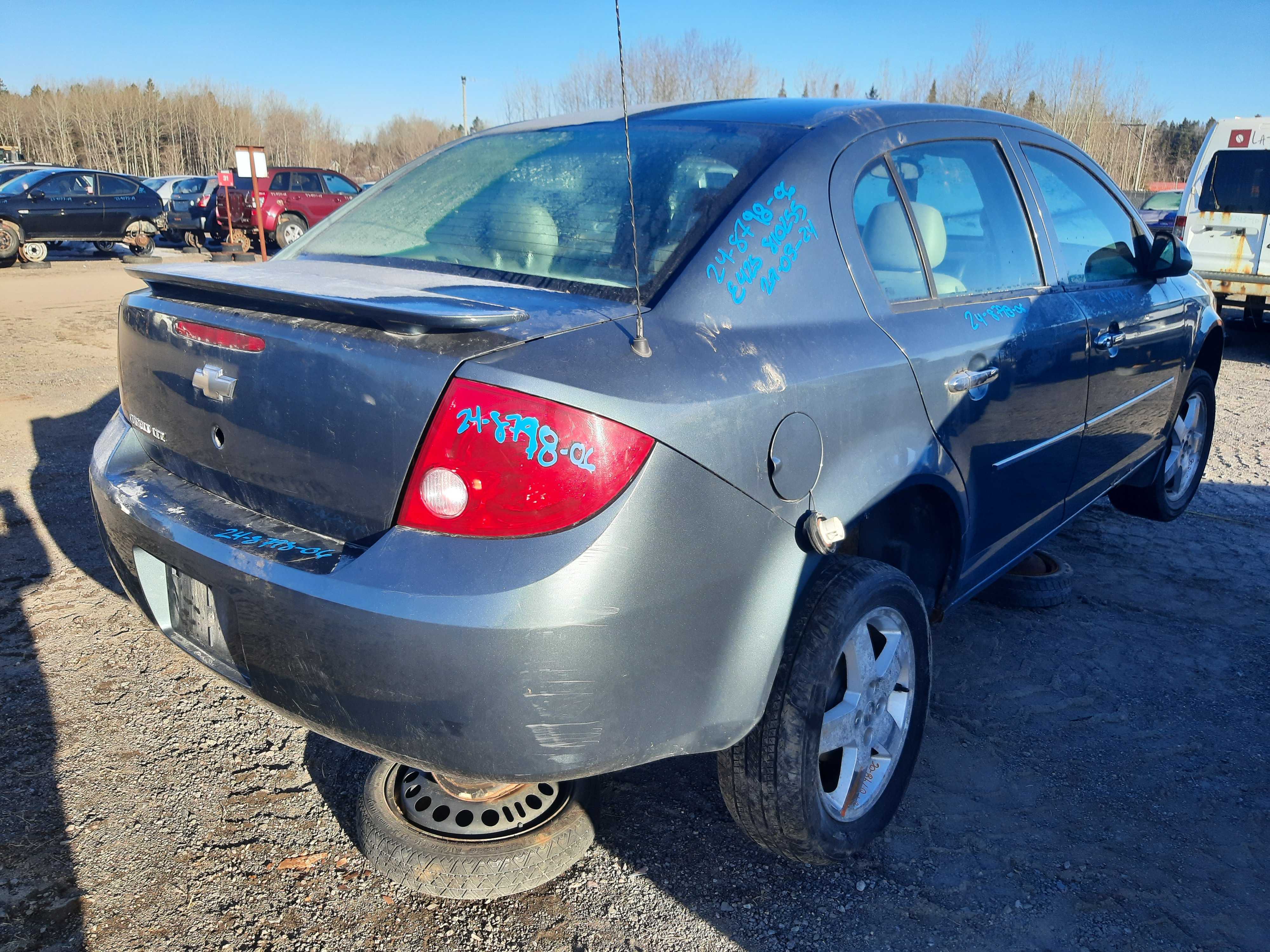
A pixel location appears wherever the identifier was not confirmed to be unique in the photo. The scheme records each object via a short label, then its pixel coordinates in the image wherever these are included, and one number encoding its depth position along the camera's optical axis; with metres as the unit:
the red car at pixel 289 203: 19.92
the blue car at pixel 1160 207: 17.69
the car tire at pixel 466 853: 2.12
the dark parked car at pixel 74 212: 17.17
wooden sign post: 15.99
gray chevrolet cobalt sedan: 1.61
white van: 9.55
